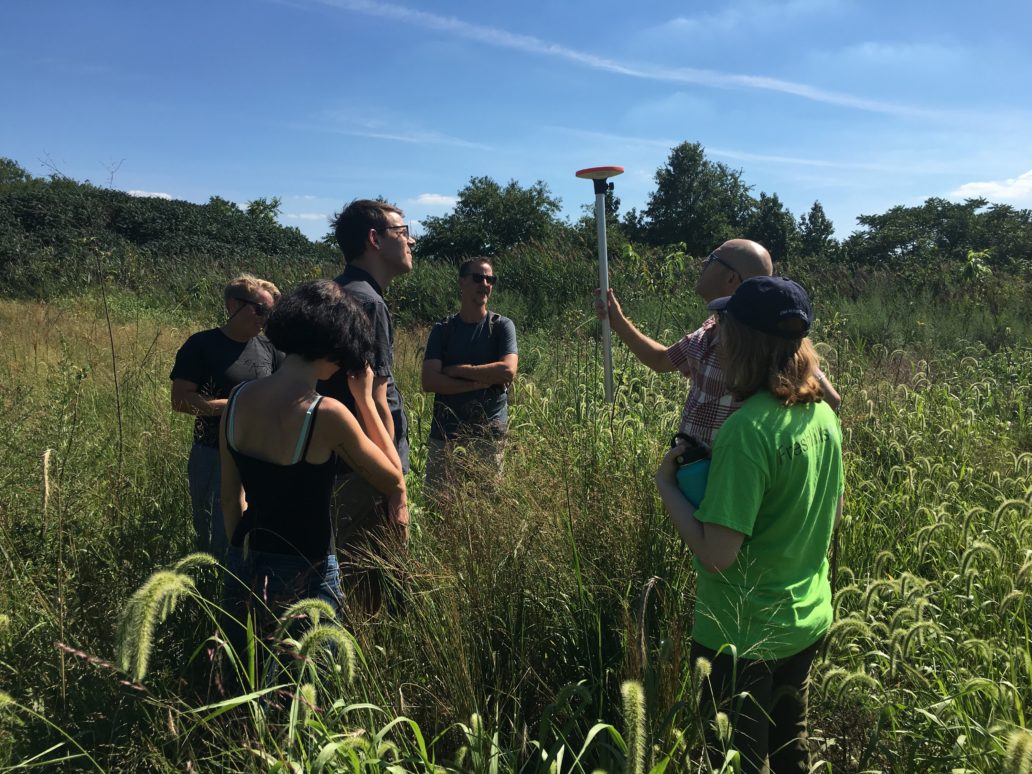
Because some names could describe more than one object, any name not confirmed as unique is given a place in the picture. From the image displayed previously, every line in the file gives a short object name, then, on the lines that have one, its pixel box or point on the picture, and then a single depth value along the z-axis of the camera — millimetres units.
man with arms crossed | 4449
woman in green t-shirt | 1766
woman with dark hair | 2197
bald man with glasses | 2836
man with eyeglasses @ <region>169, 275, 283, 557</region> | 3570
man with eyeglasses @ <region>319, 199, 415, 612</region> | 2750
